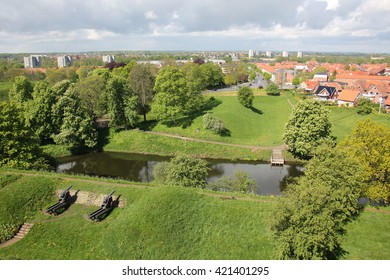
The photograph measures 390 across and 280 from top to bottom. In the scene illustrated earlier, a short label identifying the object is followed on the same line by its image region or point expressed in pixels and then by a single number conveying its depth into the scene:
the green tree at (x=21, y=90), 56.25
